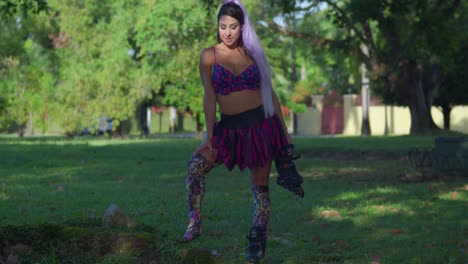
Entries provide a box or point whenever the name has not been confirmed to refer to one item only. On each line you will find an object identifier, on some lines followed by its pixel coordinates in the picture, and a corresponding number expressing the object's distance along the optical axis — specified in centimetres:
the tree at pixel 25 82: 3553
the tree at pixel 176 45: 3906
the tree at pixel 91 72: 4309
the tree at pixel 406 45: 2064
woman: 656
